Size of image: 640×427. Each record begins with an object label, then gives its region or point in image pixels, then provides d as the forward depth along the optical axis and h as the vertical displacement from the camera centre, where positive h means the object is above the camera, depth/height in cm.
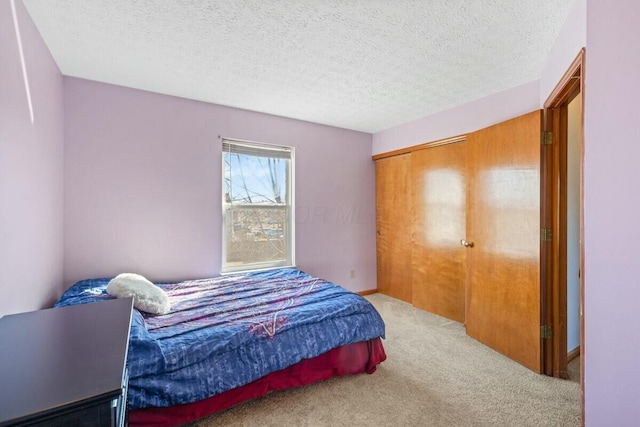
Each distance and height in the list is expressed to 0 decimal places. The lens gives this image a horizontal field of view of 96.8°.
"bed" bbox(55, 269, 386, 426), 149 -80
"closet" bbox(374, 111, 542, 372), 222 -18
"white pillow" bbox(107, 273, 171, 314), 194 -56
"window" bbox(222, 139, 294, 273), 316 +8
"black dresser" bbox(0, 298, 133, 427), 61 -41
